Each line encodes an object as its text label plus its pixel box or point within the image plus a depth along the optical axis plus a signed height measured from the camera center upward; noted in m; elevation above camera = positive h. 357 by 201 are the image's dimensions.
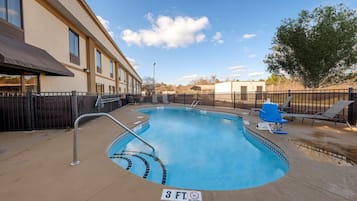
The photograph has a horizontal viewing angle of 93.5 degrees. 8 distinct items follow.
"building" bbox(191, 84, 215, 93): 41.41 +1.93
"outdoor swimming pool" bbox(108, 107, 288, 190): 3.50 -1.76
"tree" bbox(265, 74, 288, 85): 33.69 +3.12
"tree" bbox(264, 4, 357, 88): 12.28 +3.91
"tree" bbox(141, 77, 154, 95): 56.88 +4.11
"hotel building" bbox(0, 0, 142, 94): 5.73 +2.50
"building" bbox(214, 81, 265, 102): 24.34 +1.26
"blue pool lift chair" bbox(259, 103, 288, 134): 5.58 -0.72
